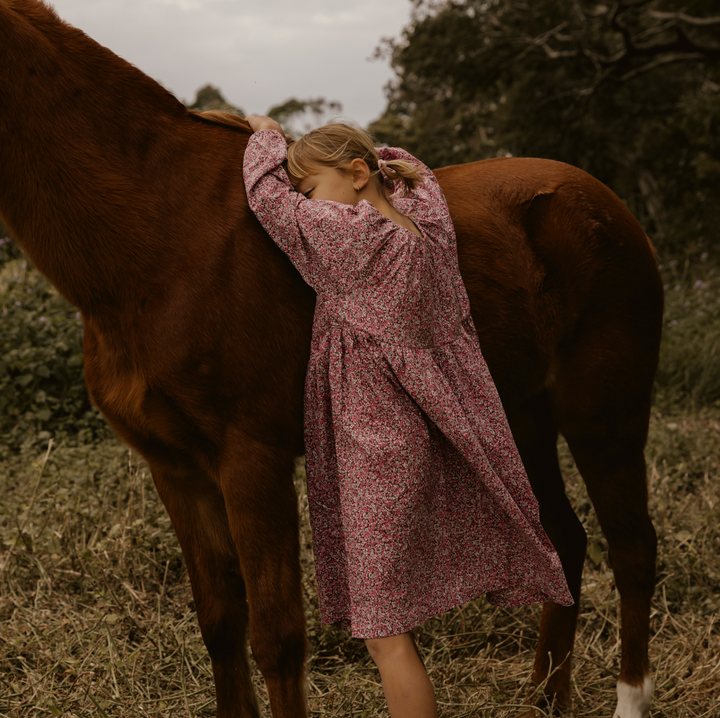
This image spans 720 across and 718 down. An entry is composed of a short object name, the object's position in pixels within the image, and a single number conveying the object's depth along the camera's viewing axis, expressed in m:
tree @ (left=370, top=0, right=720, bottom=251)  10.87
